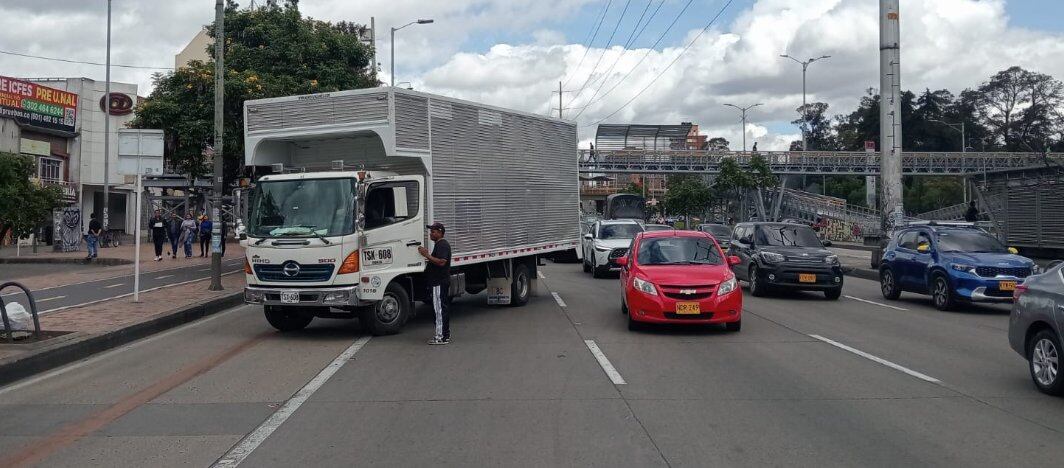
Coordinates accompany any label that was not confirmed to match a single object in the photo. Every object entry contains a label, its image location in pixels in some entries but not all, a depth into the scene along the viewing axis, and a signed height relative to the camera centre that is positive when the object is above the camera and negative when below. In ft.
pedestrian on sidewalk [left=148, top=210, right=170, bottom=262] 95.66 +0.95
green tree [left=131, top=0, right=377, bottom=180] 74.69 +15.80
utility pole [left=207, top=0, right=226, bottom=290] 58.08 +7.05
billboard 133.59 +22.74
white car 77.25 -0.14
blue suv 49.57 -1.49
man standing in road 37.76 -1.69
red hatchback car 39.01 -2.37
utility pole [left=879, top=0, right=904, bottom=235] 85.25 +13.67
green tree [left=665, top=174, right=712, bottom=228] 220.43 +12.08
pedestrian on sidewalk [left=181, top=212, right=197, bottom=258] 100.73 +0.89
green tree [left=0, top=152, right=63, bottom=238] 91.25 +4.66
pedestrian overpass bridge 209.26 +20.54
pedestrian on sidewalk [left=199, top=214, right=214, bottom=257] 99.71 +1.13
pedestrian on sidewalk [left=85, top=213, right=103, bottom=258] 94.73 +0.35
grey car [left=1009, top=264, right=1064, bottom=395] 25.74 -2.69
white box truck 37.91 +2.10
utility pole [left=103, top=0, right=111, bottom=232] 121.08 +15.10
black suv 56.75 -1.30
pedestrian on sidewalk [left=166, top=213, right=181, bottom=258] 100.37 +0.77
